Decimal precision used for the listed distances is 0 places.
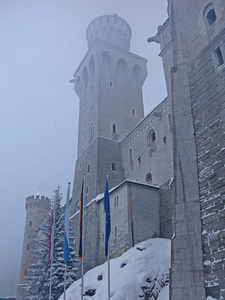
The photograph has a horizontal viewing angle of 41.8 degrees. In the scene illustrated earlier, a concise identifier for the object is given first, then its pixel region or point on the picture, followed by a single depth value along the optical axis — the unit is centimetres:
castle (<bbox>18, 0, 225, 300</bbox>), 958
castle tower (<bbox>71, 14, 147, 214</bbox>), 2830
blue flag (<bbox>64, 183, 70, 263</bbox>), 1381
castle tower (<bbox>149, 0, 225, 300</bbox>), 914
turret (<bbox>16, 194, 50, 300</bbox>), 3415
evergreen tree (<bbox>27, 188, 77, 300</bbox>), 1852
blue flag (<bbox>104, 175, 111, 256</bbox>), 1275
